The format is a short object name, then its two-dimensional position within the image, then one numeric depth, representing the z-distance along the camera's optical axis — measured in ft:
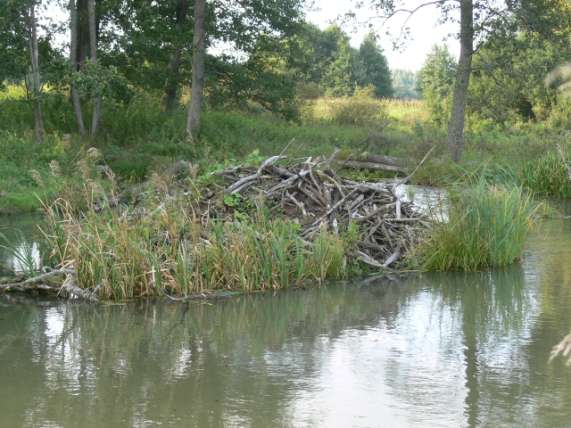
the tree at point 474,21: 79.36
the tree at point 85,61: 69.72
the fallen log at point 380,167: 70.85
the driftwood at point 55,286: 29.37
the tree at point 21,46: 69.15
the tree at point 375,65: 229.25
